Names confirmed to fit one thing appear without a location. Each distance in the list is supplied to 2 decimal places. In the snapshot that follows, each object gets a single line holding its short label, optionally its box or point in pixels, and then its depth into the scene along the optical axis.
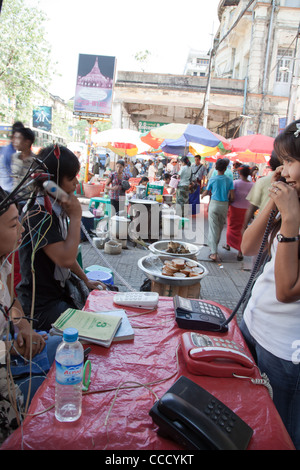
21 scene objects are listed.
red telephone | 1.26
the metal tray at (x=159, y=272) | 3.12
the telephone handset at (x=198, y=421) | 0.88
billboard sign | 15.84
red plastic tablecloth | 0.95
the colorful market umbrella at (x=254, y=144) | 8.45
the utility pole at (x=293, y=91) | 11.38
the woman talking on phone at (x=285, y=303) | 1.35
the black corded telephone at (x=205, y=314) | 1.64
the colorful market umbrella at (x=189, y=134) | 8.38
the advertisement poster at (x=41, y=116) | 22.73
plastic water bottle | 1.04
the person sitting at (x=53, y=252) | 2.05
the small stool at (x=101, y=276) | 3.61
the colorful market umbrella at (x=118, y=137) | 9.93
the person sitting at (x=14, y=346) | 1.26
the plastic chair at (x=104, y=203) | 8.68
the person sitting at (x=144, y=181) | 12.08
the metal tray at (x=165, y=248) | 3.72
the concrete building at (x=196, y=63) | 56.62
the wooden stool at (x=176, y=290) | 3.31
